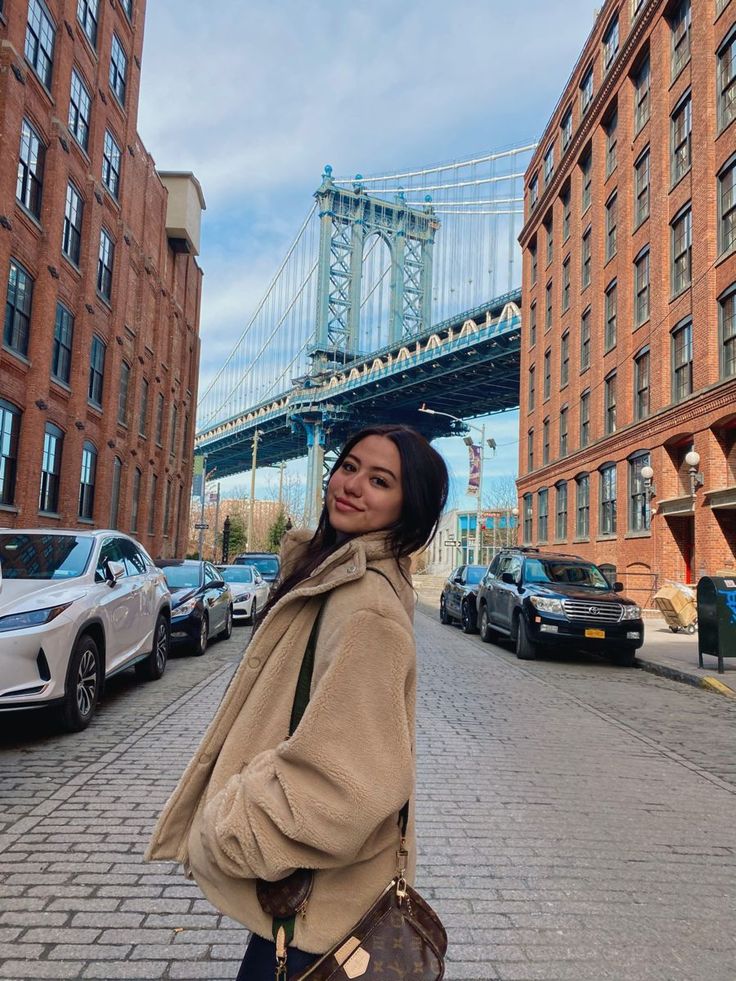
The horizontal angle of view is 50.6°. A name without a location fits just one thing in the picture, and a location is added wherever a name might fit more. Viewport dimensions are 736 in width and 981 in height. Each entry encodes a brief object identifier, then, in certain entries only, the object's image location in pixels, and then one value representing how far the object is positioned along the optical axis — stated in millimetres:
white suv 5672
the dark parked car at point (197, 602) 11719
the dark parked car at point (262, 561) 26080
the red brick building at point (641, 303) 19516
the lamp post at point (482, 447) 36562
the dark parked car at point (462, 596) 17203
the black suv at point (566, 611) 12062
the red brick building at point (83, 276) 17844
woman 1311
